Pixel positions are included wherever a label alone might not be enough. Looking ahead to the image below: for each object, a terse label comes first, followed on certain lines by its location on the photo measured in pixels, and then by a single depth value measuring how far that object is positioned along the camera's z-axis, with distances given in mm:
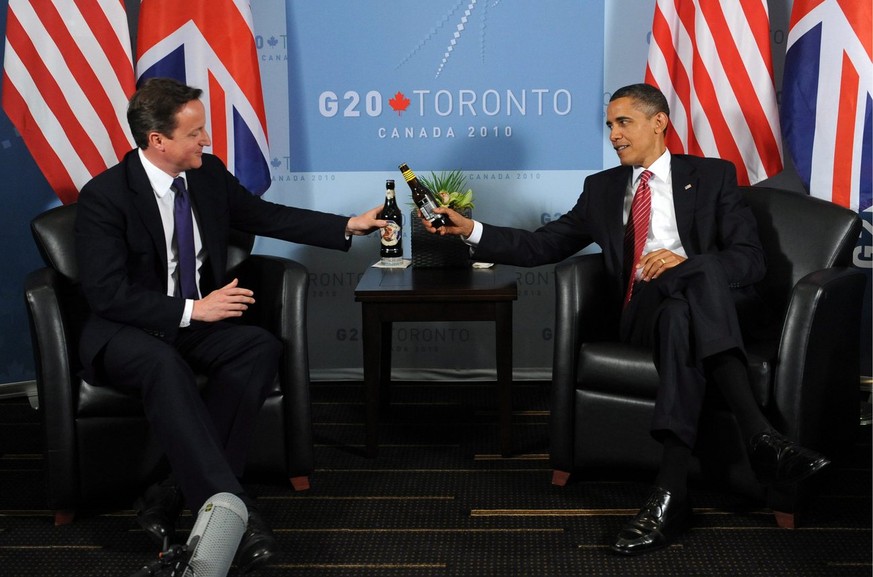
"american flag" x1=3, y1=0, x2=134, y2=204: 3873
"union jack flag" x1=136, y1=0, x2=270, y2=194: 3951
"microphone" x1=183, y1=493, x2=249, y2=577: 2273
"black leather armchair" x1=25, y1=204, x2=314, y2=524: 2865
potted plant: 3727
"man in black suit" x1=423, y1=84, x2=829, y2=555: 2764
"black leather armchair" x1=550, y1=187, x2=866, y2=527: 2830
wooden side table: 3365
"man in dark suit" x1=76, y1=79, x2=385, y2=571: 2697
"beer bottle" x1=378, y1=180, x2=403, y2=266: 3656
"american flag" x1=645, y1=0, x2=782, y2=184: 3887
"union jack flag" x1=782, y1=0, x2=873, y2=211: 3686
